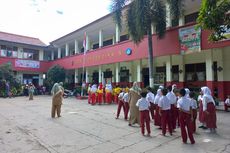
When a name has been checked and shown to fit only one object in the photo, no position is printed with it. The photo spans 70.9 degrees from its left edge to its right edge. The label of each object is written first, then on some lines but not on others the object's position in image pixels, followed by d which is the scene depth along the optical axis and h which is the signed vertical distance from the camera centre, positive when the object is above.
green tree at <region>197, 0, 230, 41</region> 4.66 +1.93
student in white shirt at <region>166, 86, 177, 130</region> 5.49 -0.78
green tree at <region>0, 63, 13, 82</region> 17.95 +1.17
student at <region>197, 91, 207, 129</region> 5.93 -1.27
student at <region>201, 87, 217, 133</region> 5.37 -0.98
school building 10.09 +2.22
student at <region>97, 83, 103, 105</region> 11.89 -0.98
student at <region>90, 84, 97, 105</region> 11.85 -0.83
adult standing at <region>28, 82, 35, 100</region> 15.47 -0.93
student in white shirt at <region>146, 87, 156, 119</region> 6.36 -0.62
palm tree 9.56 +4.05
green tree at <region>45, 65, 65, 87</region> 20.16 +1.01
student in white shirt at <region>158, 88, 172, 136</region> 5.20 -0.90
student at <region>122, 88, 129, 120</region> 7.12 -0.90
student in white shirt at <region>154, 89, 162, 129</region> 5.95 -1.21
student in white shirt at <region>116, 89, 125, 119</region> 7.38 -0.98
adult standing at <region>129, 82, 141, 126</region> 6.31 -0.98
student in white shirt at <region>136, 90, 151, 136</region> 5.26 -1.06
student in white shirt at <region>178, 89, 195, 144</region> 4.57 -1.00
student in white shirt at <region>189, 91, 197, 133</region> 5.33 -0.93
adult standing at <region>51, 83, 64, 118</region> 8.04 -0.86
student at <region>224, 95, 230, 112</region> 8.49 -1.23
